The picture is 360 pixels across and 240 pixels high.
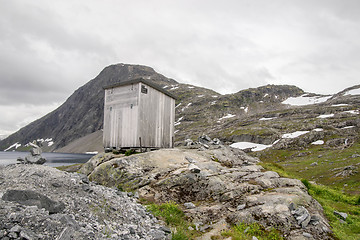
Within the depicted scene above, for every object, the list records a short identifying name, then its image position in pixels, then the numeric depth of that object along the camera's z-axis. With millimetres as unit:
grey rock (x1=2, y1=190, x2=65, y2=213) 7004
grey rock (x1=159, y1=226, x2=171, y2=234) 8742
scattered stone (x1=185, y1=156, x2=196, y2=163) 16642
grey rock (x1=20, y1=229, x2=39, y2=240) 5324
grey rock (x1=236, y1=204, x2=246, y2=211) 10893
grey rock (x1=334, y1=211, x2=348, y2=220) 12275
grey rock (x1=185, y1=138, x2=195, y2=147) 24391
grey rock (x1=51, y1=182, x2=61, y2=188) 9747
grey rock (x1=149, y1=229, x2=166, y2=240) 8040
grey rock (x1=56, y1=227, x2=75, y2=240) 5730
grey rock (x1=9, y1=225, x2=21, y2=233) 5410
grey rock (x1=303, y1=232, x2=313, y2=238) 8820
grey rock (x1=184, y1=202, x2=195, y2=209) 11570
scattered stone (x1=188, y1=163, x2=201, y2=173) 14227
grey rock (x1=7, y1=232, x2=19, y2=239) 5273
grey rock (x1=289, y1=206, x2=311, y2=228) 9430
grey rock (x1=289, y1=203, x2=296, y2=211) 10188
